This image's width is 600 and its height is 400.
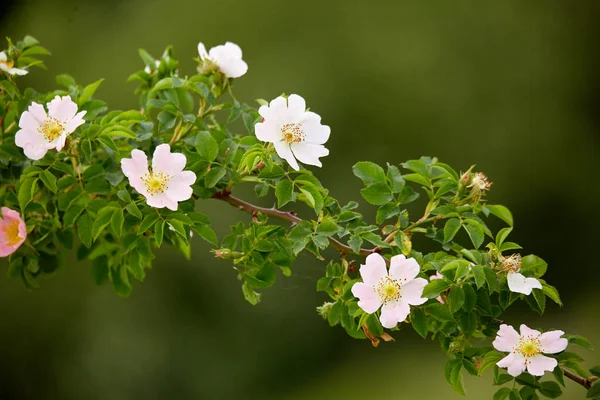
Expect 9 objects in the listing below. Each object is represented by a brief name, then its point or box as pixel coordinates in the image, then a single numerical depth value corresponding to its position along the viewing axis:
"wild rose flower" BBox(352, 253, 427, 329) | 2.32
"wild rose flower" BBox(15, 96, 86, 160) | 2.35
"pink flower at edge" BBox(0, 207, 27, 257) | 2.41
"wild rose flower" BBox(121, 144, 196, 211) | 2.34
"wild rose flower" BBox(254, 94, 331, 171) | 2.34
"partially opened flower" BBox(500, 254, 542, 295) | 2.32
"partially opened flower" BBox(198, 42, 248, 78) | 2.45
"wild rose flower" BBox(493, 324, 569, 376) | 2.32
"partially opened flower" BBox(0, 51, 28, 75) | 2.41
